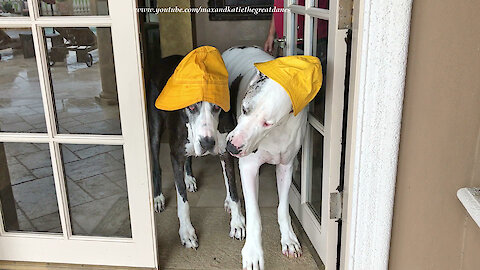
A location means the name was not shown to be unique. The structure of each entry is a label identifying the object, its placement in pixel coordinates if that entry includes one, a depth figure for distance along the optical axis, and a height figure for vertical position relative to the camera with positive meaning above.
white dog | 1.58 -0.52
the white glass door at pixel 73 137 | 1.64 -0.51
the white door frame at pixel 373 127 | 1.32 -0.40
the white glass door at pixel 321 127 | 1.61 -0.50
